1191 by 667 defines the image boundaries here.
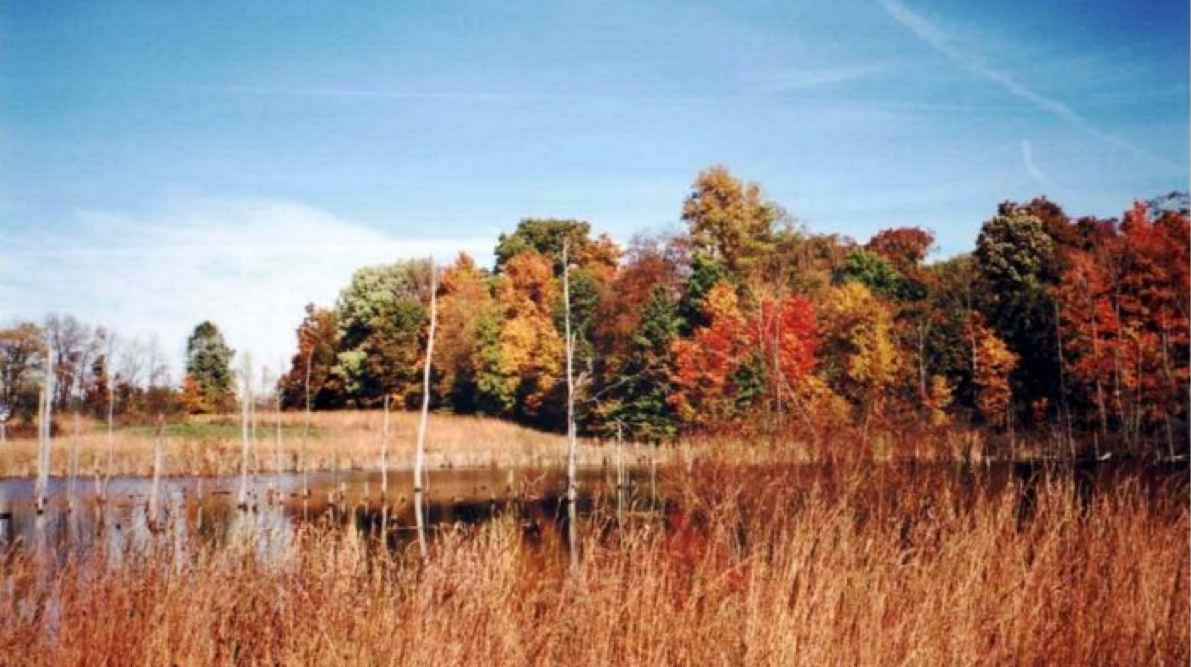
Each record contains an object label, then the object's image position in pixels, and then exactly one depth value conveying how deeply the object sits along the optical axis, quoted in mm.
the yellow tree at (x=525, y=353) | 46625
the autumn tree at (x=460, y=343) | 50062
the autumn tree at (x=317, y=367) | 56156
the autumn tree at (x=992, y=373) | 36250
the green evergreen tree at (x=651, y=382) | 40656
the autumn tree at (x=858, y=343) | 37656
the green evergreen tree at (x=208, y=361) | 60594
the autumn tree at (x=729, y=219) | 47281
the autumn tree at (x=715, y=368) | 35844
